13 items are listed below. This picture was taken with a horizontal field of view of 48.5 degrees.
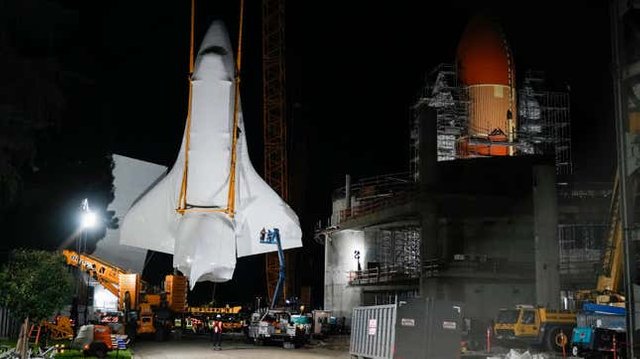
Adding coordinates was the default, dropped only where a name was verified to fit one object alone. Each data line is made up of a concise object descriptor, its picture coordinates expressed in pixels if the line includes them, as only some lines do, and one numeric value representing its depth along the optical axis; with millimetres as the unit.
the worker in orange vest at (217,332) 32188
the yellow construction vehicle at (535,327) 28547
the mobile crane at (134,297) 36625
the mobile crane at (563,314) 28406
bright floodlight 25797
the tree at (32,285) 20312
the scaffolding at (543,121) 55906
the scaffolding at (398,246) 53812
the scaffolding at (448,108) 54094
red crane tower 62281
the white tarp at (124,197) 46188
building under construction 42750
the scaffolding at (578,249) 43334
